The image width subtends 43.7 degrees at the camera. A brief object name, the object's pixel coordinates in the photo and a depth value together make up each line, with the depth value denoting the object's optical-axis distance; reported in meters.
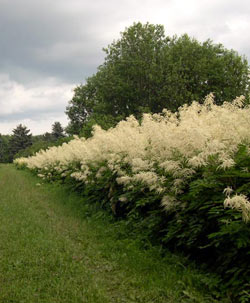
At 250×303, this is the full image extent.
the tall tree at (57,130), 86.50
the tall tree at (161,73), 31.73
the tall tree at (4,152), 86.34
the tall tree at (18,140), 84.88
